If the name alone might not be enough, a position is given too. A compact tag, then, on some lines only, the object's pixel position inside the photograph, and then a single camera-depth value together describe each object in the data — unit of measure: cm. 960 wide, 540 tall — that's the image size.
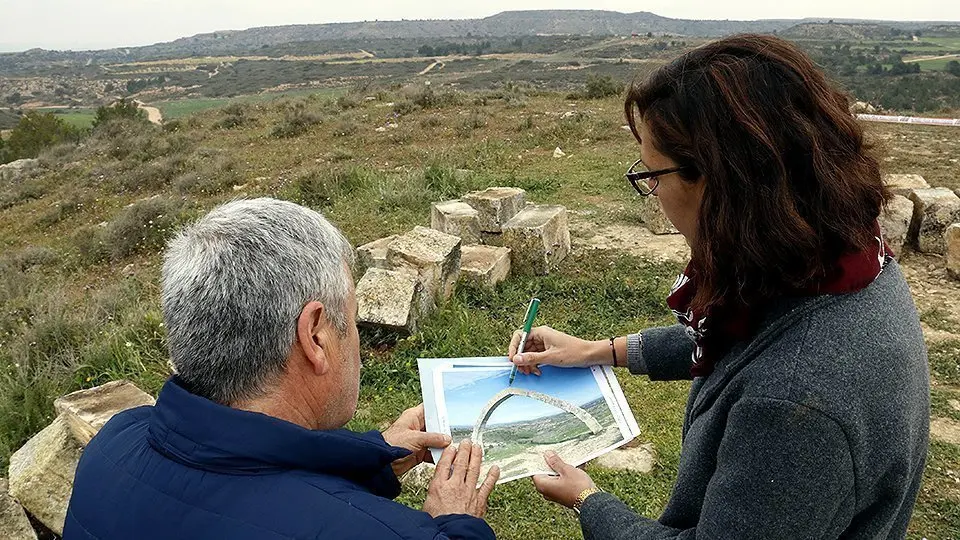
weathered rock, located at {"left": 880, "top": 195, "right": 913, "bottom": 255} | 643
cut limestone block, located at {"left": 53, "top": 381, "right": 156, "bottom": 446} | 329
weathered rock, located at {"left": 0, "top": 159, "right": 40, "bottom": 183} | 1738
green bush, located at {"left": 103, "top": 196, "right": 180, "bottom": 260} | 901
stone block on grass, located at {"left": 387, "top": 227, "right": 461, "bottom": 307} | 536
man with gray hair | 124
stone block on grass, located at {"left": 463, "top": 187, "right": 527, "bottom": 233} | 702
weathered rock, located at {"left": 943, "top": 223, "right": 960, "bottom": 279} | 599
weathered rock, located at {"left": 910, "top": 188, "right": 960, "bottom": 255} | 646
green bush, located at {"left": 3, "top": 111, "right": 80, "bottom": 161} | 2219
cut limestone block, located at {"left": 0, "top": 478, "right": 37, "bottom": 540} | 276
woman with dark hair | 117
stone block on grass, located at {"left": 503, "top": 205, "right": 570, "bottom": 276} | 614
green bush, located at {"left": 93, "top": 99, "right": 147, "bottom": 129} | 2190
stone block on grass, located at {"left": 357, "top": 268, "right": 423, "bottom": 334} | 488
